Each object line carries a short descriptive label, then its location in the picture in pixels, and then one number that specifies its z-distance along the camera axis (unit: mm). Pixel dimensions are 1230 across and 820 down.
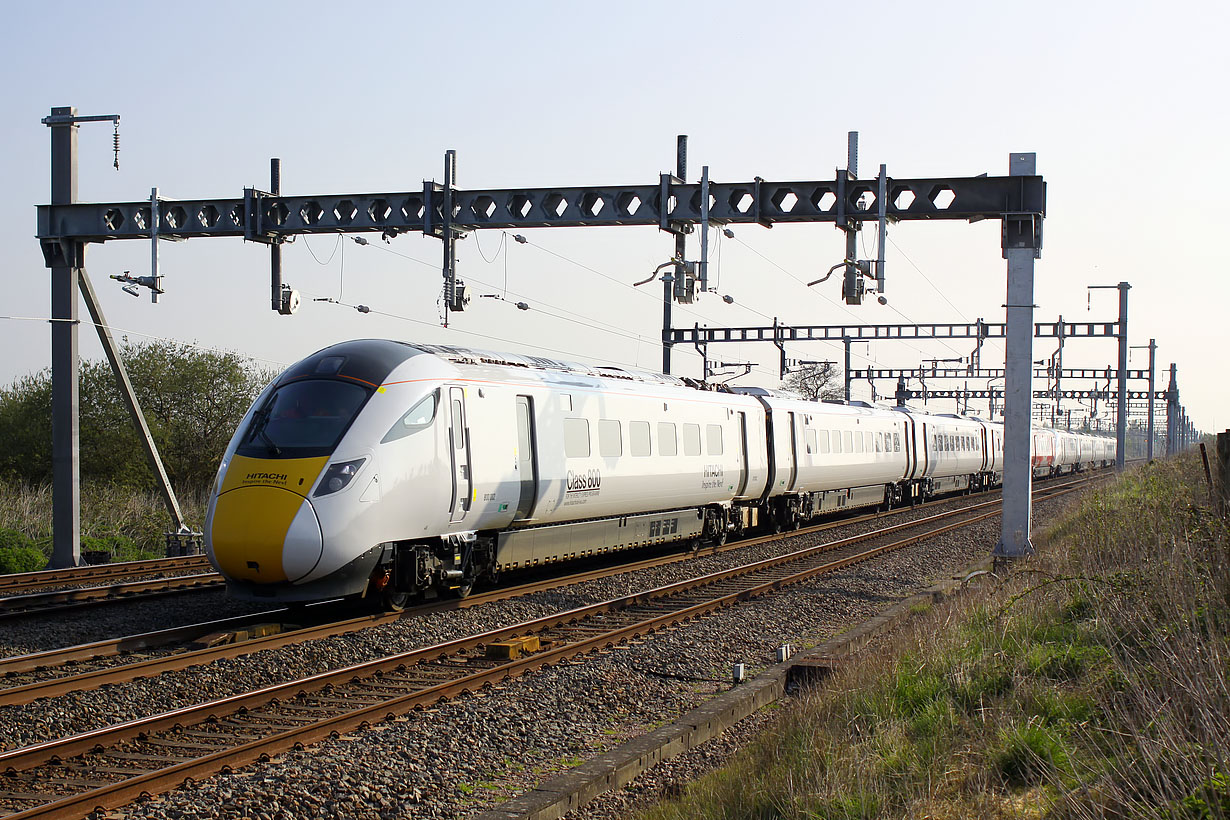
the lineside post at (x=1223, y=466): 11117
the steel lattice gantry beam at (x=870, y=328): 36719
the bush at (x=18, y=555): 19172
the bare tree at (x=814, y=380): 71062
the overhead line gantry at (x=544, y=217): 17594
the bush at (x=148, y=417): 36469
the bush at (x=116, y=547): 22094
